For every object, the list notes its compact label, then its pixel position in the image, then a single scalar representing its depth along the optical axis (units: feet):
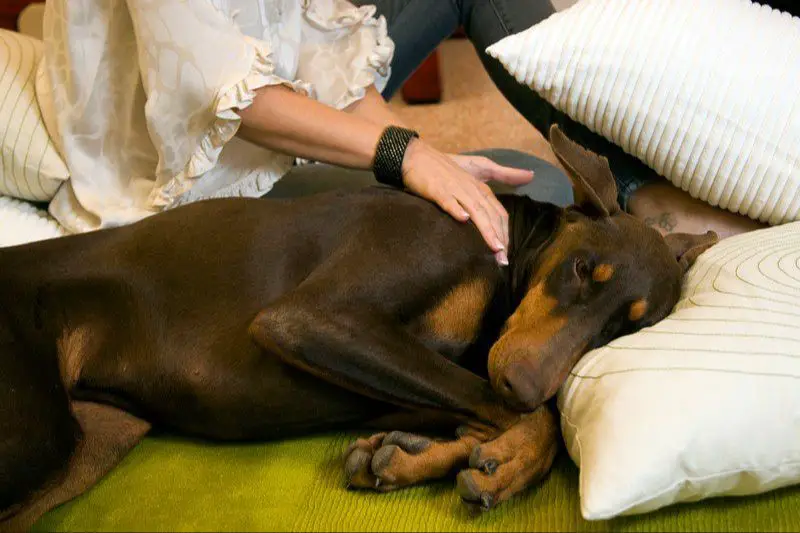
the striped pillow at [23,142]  7.14
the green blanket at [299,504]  4.59
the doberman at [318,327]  5.28
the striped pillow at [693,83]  6.42
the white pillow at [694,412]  4.26
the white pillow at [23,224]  7.22
